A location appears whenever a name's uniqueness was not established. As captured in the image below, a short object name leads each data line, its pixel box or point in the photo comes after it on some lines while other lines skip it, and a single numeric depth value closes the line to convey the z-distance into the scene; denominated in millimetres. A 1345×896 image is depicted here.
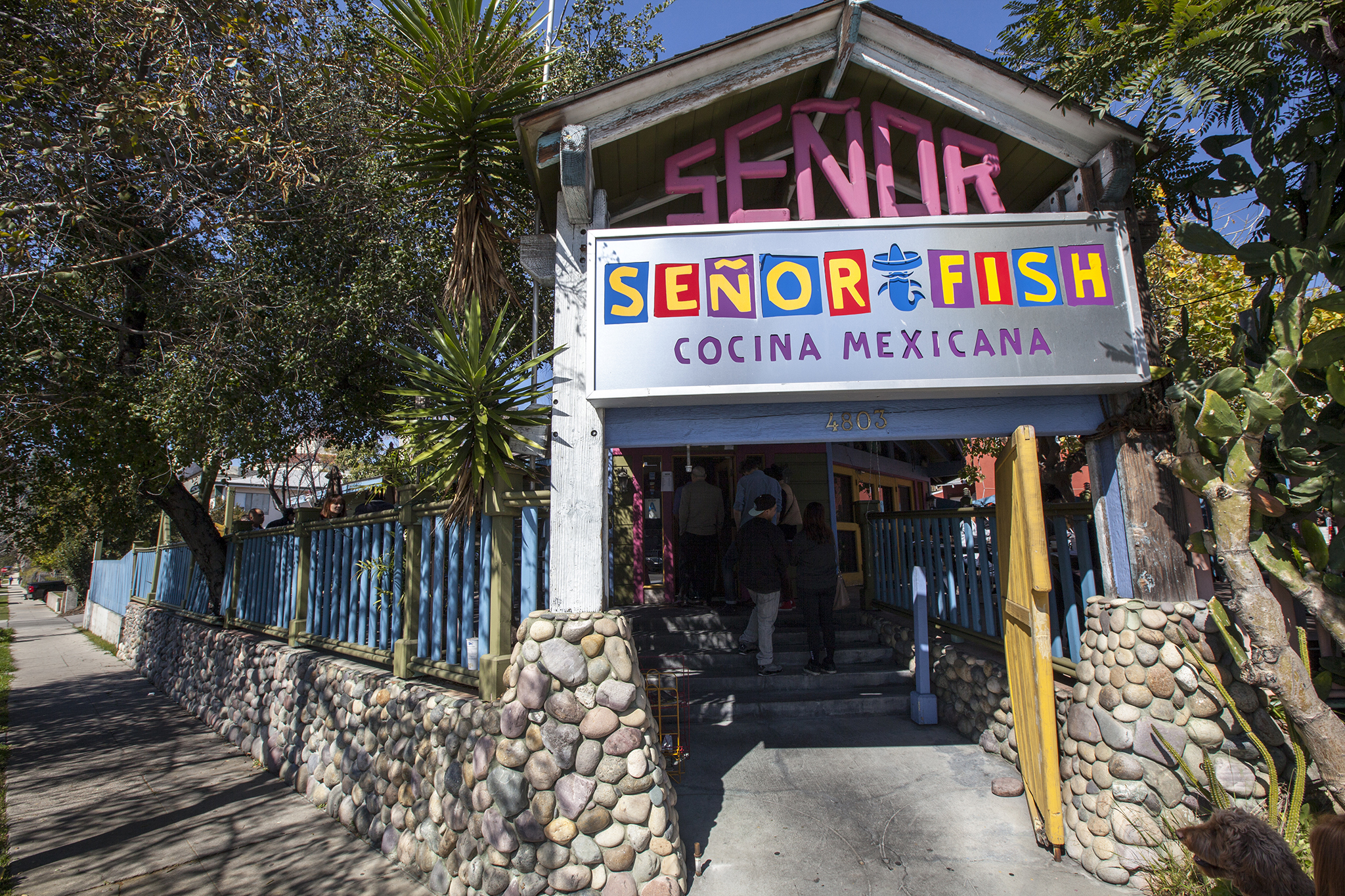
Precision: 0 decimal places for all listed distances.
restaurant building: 3891
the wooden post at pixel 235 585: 8594
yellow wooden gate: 3545
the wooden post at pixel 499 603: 3906
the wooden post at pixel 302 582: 6465
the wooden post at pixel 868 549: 7887
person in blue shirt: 7285
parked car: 38159
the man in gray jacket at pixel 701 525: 8125
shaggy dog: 2027
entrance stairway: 5648
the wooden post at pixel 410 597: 4809
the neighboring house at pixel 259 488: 10383
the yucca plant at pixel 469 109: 4590
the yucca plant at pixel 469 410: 3875
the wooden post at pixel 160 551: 12961
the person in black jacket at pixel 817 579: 5918
